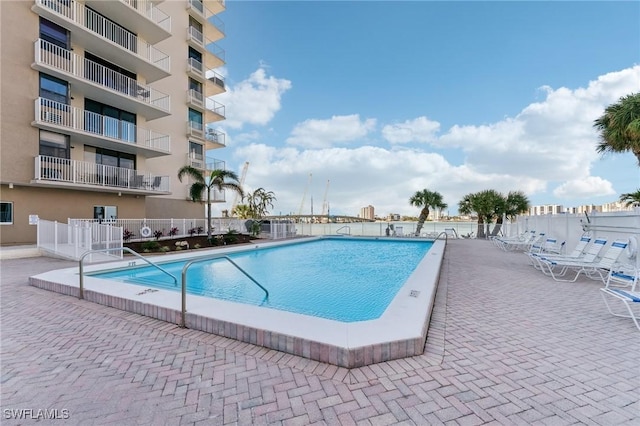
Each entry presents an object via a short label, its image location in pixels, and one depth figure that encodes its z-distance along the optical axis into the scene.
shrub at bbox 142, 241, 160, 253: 12.04
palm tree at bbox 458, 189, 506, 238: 21.94
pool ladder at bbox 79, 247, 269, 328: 4.01
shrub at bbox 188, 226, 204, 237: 17.28
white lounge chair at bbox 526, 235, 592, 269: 7.92
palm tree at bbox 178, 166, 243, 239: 15.14
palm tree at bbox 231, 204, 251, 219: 31.28
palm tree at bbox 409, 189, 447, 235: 22.89
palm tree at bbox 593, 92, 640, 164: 10.35
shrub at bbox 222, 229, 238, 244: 16.12
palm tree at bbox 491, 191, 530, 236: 22.14
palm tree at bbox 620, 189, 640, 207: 17.88
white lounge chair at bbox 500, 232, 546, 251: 11.83
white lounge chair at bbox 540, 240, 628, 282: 6.75
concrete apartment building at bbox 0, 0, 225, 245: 12.25
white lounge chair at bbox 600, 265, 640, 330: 4.11
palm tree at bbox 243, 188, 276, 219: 28.36
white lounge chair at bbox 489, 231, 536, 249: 13.52
